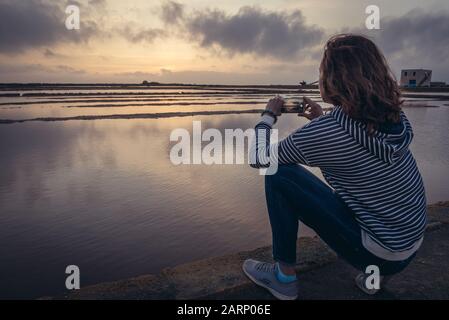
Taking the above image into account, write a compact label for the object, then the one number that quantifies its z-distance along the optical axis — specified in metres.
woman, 2.12
